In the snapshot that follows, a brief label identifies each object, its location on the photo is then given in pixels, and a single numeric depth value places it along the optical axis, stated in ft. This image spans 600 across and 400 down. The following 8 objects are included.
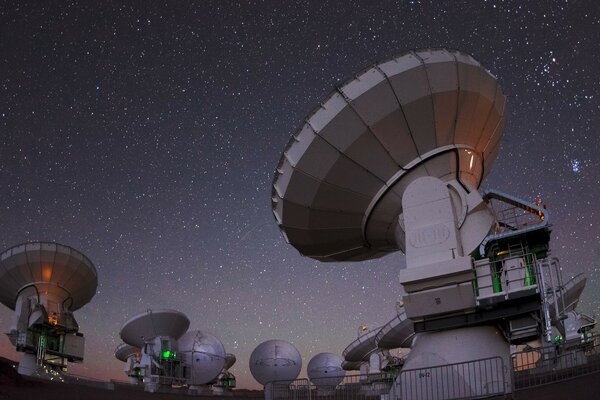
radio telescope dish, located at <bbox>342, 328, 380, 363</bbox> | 136.36
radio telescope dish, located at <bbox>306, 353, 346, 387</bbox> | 170.50
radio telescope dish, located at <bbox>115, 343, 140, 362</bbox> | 184.96
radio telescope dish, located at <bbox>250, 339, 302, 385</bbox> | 142.20
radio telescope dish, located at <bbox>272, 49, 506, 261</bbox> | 61.57
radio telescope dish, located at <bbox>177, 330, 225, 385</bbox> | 127.44
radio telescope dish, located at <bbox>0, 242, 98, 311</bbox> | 114.11
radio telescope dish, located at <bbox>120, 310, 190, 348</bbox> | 114.11
